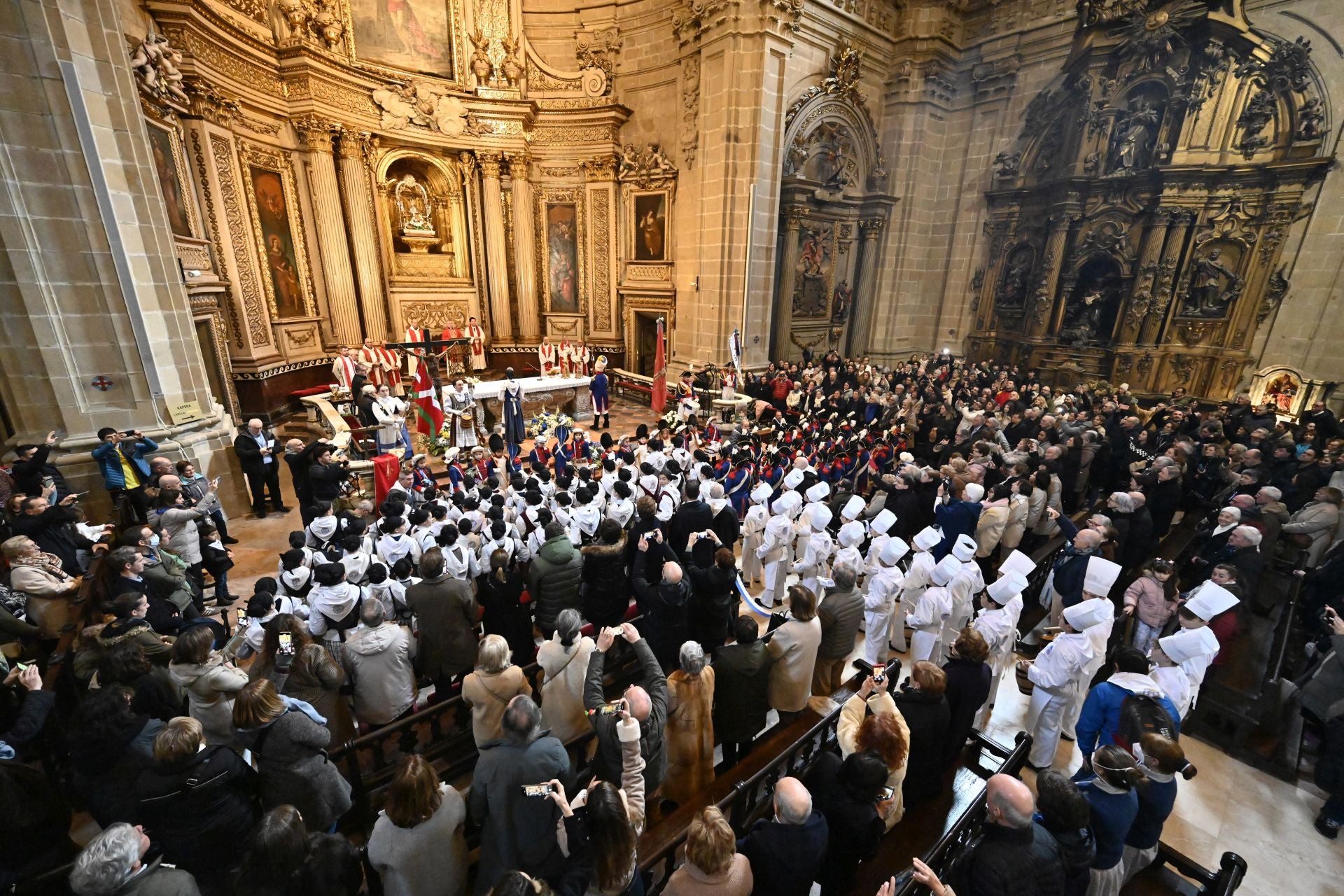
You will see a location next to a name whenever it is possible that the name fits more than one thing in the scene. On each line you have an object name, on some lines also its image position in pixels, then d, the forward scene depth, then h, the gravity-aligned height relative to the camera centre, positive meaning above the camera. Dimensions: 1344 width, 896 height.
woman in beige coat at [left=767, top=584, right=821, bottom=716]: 3.66 -2.42
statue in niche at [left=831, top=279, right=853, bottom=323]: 17.12 -0.60
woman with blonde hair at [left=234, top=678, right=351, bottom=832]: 2.53 -2.18
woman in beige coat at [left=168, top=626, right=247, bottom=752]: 2.83 -2.03
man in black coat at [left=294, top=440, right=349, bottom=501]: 6.70 -2.34
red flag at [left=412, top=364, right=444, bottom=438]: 10.23 -2.33
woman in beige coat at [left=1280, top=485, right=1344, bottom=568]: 5.93 -2.33
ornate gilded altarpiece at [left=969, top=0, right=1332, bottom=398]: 12.18 +2.25
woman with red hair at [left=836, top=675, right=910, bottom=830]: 2.86 -2.27
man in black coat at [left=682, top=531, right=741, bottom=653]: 4.36 -2.45
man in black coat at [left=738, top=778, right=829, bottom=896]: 2.30 -2.24
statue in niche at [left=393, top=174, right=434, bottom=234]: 14.73 +1.72
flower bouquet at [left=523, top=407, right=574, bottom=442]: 9.88 -2.70
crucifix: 12.34 -1.77
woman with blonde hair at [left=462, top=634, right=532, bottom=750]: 3.13 -2.24
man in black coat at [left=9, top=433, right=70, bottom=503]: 5.37 -1.93
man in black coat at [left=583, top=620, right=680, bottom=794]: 2.78 -2.19
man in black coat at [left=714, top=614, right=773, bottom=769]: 3.55 -2.52
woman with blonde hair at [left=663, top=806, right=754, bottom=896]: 2.11 -2.14
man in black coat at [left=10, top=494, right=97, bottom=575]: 4.55 -2.09
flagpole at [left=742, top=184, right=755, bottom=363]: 13.12 +0.88
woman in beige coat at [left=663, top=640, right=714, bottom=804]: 3.26 -2.62
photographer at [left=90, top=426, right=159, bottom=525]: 6.15 -2.20
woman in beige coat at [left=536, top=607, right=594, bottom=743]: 3.39 -2.47
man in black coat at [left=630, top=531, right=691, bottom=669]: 4.13 -2.45
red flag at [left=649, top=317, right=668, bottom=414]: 14.08 -2.56
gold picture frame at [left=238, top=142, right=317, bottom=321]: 11.56 +0.79
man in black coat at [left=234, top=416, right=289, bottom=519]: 7.59 -2.56
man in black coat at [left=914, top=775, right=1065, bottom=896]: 2.22 -2.20
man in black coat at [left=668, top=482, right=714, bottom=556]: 5.68 -2.32
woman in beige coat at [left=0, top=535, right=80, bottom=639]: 3.90 -2.20
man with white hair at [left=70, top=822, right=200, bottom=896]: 1.88 -2.00
